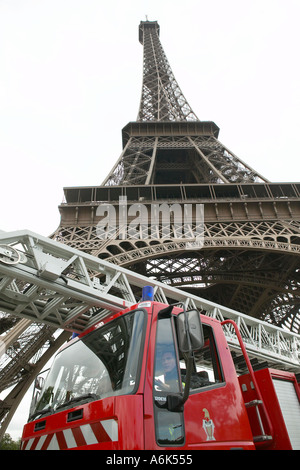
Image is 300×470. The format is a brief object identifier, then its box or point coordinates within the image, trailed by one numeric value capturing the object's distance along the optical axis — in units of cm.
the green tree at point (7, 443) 4380
